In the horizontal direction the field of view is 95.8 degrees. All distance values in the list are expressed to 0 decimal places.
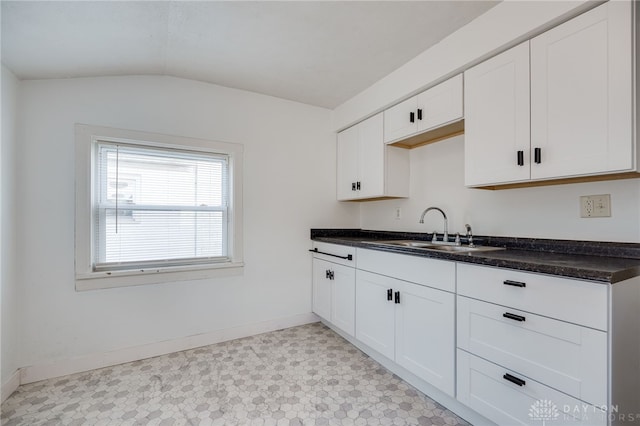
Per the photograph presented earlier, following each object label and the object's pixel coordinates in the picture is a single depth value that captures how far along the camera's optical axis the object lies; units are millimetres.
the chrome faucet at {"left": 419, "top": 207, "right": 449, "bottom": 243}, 2332
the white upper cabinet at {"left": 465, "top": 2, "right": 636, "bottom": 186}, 1285
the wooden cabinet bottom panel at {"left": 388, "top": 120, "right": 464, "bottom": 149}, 2131
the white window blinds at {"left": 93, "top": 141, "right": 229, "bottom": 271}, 2289
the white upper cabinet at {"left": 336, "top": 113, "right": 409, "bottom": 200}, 2652
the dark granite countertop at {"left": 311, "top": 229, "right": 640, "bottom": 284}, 1116
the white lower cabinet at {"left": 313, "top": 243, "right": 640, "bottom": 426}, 1092
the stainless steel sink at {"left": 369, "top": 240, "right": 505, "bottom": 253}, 2083
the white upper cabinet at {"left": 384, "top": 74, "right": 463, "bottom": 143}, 1972
